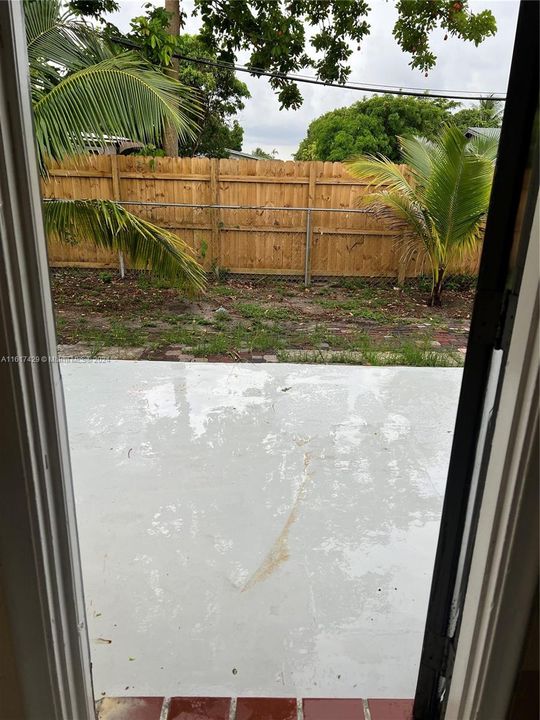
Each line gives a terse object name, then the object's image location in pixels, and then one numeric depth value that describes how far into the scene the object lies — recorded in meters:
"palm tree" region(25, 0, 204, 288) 2.79
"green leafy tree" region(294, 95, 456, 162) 10.30
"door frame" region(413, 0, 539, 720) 0.68
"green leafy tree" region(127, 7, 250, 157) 8.81
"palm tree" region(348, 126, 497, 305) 4.95
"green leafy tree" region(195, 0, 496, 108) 4.08
